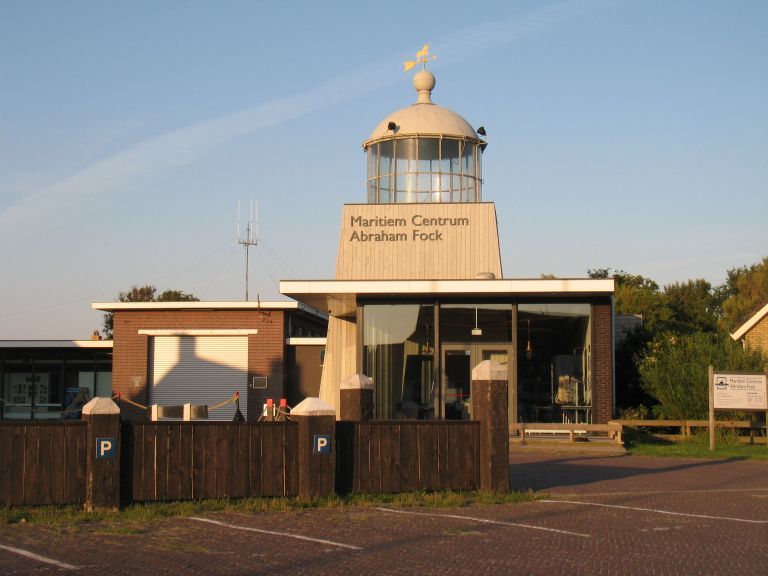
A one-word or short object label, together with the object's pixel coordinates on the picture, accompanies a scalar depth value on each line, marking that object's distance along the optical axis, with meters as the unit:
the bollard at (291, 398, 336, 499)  13.12
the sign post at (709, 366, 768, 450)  23.45
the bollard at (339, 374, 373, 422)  15.55
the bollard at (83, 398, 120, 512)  12.36
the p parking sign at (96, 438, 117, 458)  12.44
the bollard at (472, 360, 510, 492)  13.80
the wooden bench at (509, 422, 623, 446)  22.62
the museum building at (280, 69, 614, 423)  23.94
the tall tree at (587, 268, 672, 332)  44.98
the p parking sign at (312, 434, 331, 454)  13.12
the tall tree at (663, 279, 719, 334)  39.22
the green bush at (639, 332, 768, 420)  25.27
